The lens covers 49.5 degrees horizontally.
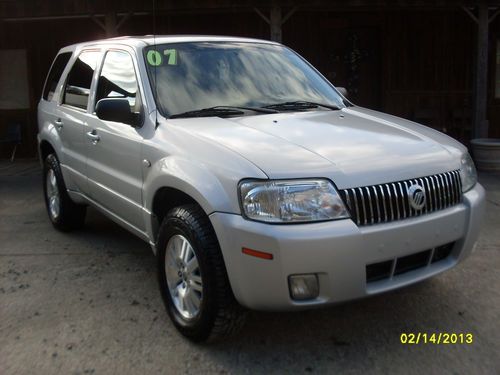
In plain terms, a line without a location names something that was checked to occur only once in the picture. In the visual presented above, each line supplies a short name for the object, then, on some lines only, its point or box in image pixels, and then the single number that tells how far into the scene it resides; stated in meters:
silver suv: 2.61
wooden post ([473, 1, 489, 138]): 9.56
